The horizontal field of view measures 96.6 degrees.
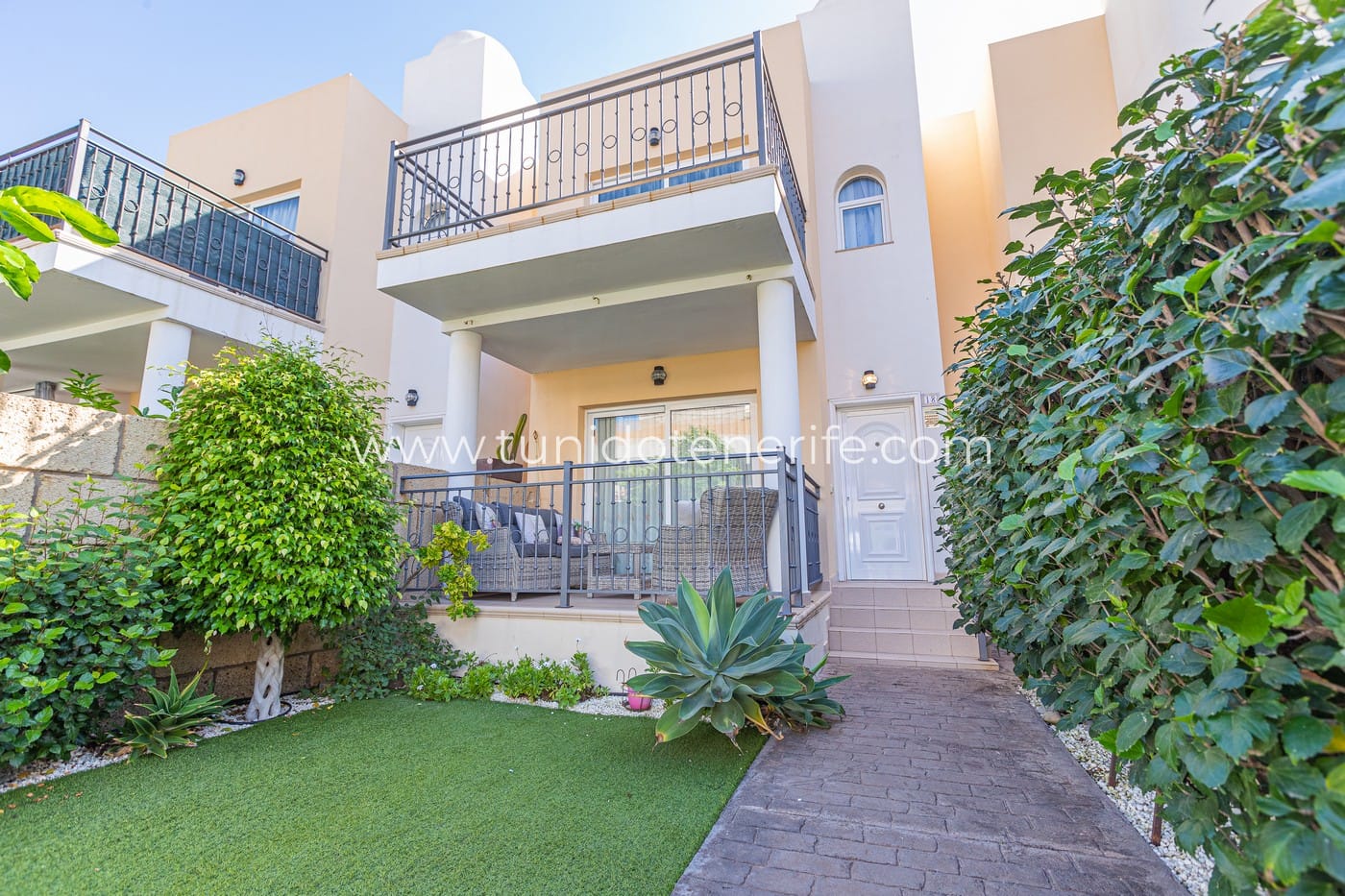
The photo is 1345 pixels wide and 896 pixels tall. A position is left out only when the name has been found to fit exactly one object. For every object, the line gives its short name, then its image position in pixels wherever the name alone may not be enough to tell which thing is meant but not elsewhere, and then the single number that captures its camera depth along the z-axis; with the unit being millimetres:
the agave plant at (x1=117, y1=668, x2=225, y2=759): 2781
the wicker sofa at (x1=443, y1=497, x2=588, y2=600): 4664
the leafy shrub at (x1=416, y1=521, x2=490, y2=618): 4266
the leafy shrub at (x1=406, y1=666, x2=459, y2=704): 3826
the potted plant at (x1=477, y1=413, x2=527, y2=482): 7766
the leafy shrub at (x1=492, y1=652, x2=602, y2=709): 3867
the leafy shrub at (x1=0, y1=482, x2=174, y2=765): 2342
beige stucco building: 4707
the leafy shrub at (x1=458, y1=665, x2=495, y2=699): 3891
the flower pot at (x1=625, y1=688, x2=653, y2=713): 3588
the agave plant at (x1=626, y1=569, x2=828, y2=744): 2787
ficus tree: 3041
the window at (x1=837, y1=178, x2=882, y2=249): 7359
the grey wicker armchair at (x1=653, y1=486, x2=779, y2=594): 4102
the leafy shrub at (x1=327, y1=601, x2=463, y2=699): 3930
